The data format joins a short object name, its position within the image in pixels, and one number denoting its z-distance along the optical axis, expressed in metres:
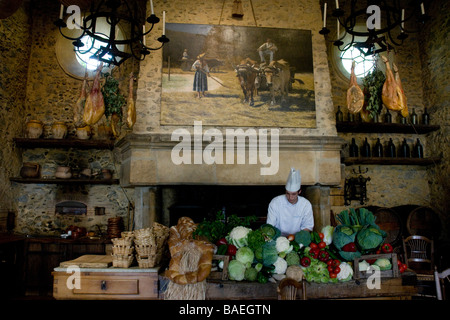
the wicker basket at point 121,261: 2.58
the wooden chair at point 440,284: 2.62
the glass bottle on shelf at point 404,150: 6.19
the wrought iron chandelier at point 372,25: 2.88
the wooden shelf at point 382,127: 5.88
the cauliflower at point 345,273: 2.28
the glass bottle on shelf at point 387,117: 6.24
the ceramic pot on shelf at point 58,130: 5.51
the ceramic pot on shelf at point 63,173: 5.41
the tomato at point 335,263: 2.26
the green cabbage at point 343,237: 2.43
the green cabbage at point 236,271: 2.28
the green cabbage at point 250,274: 2.27
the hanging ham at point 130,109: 4.18
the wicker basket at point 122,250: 2.58
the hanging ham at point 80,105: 3.77
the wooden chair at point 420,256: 4.28
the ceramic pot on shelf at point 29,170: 5.39
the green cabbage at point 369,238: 2.33
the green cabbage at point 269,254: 2.29
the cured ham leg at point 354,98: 3.70
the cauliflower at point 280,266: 2.34
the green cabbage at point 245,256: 2.33
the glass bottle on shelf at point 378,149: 6.16
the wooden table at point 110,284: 2.50
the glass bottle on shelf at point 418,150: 6.22
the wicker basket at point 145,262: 2.55
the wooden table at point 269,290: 2.24
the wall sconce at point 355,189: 5.99
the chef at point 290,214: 3.56
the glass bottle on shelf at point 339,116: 6.07
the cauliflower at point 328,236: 2.64
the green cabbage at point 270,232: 2.50
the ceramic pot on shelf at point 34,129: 5.47
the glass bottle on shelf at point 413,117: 6.27
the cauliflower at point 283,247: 2.41
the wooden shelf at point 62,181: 5.30
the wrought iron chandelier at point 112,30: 2.68
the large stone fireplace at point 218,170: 4.55
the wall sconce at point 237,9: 5.11
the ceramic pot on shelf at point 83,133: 5.55
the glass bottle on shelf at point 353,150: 6.08
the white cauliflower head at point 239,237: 2.46
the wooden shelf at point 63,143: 5.40
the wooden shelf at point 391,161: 5.82
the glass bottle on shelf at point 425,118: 6.24
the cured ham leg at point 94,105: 3.66
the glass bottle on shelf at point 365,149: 6.12
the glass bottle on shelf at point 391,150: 6.17
